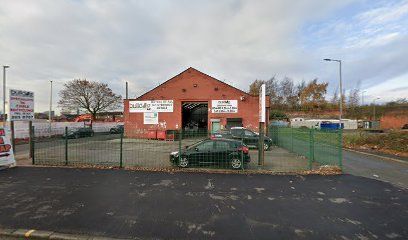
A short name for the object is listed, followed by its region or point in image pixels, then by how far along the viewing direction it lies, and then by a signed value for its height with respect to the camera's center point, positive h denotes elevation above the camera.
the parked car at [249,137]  17.53 -1.20
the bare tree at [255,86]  65.31 +9.45
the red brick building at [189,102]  28.34 +2.09
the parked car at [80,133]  28.81 -1.31
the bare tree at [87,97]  51.28 +5.43
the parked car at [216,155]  10.08 -1.40
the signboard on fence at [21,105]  11.71 +0.87
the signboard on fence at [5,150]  10.16 -1.16
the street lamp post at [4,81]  26.75 +4.57
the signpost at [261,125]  10.59 -0.19
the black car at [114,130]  40.44 -1.38
